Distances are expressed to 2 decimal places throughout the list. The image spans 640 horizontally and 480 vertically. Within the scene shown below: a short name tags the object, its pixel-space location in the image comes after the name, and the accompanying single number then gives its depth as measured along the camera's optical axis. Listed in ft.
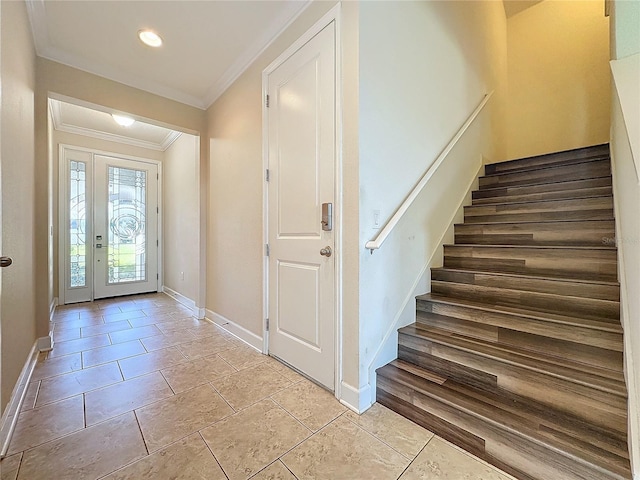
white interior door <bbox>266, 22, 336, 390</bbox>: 5.92
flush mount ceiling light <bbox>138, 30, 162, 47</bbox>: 7.66
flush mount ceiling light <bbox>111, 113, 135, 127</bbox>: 10.35
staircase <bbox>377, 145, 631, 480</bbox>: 3.82
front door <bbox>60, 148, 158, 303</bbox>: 13.76
